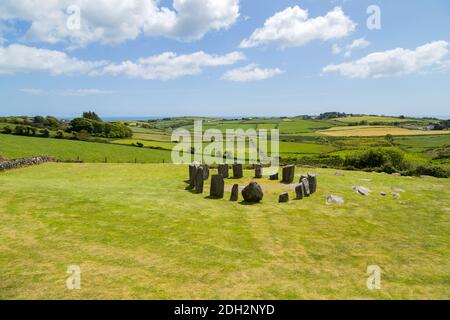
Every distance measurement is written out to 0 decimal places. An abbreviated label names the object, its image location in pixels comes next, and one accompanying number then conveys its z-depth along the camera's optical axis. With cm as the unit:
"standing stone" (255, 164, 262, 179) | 2939
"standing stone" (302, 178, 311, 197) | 2234
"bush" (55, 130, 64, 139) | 6084
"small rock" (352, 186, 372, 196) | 2336
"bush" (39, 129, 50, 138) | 6082
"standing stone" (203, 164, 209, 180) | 2756
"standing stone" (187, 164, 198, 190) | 2442
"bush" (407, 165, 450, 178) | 3517
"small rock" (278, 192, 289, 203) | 2061
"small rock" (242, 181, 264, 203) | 2005
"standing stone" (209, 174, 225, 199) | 2119
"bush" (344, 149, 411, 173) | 4242
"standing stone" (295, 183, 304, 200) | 2158
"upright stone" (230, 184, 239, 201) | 2060
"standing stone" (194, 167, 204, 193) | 2259
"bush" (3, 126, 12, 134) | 5976
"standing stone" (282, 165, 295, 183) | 2700
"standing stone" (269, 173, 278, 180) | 2825
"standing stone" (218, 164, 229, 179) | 2872
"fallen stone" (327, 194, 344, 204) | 2067
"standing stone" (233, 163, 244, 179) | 2877
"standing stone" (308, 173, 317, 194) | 2330
